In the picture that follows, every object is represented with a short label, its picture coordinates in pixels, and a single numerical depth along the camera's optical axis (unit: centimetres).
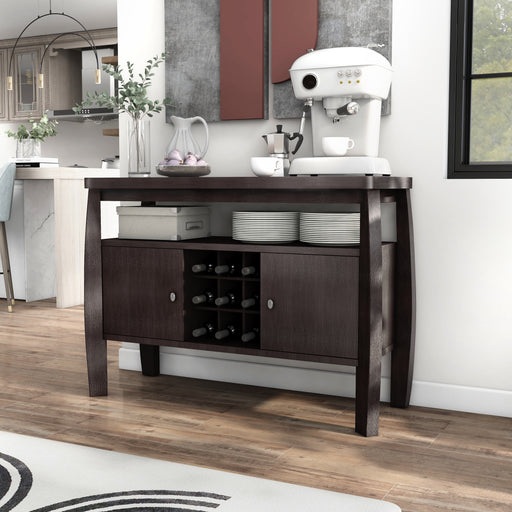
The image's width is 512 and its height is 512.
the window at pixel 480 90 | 276
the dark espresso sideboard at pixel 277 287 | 252
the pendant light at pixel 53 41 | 632
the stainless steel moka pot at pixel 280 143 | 288
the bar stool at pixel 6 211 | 495
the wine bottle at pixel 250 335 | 278
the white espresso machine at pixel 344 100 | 267
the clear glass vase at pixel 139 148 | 316
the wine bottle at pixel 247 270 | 276
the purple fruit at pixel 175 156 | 298
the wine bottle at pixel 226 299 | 284
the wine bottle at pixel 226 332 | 283
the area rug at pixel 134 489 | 194
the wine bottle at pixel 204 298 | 286
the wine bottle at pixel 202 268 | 287
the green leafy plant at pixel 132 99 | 316
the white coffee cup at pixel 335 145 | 270
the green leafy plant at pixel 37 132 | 559
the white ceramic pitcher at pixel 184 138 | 310
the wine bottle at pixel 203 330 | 286
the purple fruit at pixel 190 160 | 295
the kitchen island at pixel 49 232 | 509
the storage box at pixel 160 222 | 291
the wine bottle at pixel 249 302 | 278
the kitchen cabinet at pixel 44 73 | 736
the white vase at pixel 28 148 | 557
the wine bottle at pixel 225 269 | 285
